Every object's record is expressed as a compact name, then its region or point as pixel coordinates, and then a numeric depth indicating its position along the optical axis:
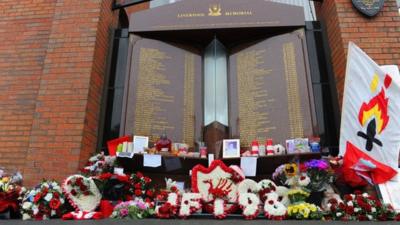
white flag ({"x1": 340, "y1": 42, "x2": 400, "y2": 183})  3.64
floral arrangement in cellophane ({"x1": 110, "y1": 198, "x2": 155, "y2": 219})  3.54
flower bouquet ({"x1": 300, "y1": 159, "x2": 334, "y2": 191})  3.71
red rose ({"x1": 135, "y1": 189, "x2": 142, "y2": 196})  3.85
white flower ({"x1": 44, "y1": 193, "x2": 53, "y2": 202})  3.69
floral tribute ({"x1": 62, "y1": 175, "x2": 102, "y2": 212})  3.77
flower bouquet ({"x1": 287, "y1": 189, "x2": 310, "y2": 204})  3.60
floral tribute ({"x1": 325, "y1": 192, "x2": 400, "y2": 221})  3.49
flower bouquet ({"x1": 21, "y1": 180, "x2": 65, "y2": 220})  3.67
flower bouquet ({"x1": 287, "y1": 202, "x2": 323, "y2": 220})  3.43
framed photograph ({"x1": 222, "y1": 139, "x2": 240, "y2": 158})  4.52
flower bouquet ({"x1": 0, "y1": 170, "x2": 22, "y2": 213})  3.78
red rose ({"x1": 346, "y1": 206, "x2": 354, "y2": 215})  3.49
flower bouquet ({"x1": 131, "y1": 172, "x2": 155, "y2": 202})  3.86
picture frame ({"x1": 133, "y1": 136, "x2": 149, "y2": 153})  4.52
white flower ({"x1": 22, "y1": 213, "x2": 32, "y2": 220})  3.70
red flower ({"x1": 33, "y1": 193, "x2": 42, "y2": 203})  3.68
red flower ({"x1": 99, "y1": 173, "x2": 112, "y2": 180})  3.89
